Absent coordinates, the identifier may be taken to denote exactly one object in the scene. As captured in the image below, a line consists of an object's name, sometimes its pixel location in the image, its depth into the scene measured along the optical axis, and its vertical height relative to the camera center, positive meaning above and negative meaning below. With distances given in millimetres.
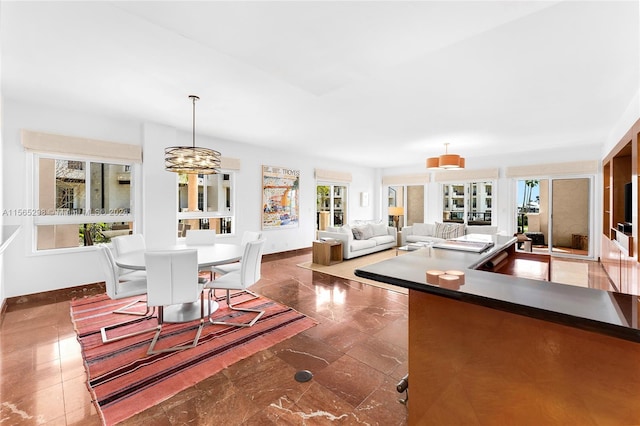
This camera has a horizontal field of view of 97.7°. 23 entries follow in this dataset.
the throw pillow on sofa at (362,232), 6891 -512
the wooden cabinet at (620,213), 3177 -17
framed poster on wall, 6332 +333
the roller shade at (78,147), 3588 +899
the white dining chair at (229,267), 3462 -718
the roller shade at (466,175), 7219 +996
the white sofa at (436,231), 6508 -483
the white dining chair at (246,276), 2820 -692
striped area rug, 1855 -1196
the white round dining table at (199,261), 2660 -492
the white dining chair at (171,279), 2316 -583
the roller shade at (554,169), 6000 +978
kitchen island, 922 -552
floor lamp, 8172 +14
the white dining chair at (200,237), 4000 -380
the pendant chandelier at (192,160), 3023 +566
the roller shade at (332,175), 7574 +1021
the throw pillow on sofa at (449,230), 6864 -466
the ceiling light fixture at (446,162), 4922 +890
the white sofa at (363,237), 5996 -634
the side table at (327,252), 5586 -833
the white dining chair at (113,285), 2575 -733
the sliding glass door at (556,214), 6504 -52
